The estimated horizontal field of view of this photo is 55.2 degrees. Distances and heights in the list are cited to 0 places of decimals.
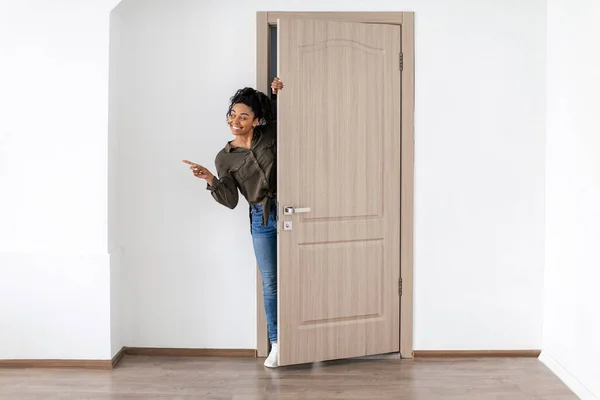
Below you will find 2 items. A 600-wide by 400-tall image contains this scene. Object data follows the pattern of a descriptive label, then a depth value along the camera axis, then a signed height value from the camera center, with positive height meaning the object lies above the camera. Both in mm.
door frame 3484 +641
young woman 3291 +97
